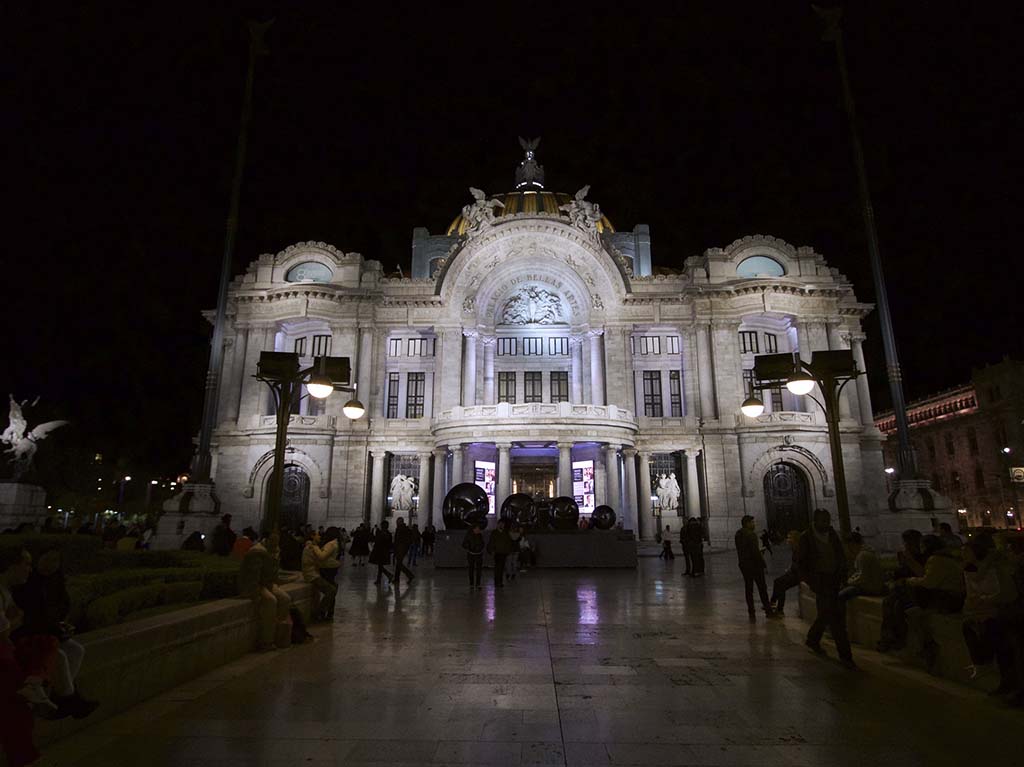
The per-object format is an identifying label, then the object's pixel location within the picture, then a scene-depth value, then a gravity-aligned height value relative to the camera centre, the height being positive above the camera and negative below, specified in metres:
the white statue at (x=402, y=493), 35.84 +1.51
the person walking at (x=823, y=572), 8.16 -0.74
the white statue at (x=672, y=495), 36.00 +1.37
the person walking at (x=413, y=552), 23.54 -1.34
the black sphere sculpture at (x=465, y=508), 23.80 +0.41
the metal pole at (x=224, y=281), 27.89 +11.10
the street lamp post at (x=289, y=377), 11.90 +2.95
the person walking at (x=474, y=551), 16.12 -0.86
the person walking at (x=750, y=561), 11.63 -0.85
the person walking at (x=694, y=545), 19.19 -0.84
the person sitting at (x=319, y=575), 10.95 -1.03
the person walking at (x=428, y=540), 28.70 -1.01
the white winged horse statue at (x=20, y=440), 31.66 +4.08
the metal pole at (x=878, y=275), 23.91 +9.74
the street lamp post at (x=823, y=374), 11.94 +3.08
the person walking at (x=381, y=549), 16.12 -0.81
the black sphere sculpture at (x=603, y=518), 25.92 +0.02
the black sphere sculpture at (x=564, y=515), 24.33 +0.14
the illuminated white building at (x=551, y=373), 36.03 +9.41
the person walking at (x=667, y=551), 26.36 -1.42
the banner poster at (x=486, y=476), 35.34 +2.47
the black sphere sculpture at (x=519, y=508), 24.19 +0.42
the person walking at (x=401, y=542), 16.39 -0.71
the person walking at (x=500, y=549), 16.08 -0.80
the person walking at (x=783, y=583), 9.70 -1.15
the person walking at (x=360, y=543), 23.08 -0.93
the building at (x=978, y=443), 53.56 +7.25
